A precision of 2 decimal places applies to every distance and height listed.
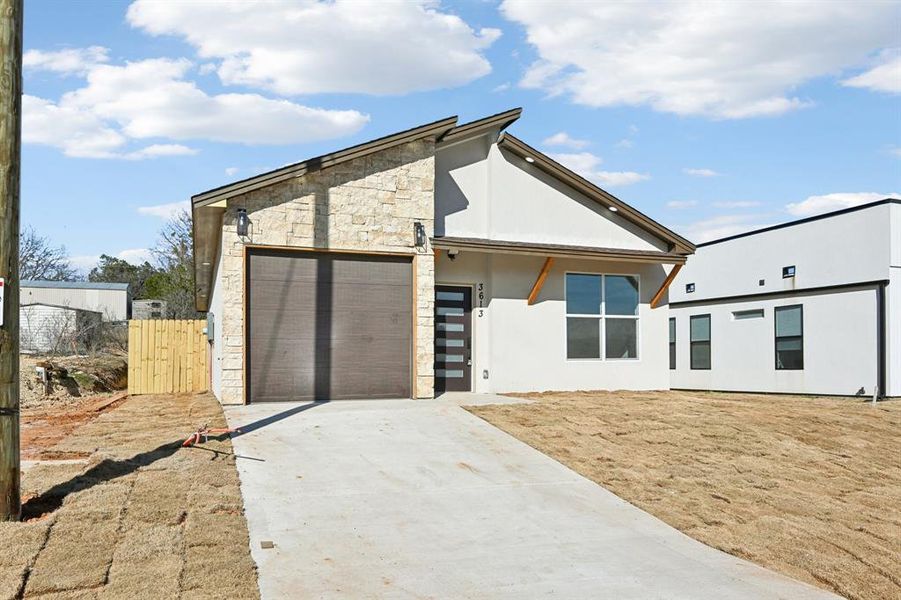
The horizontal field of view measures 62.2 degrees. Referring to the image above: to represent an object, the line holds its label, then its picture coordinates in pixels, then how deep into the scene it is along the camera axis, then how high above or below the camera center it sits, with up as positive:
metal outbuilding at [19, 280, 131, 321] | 37.66 +0.99
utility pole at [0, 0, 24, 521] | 6.17 +0.58
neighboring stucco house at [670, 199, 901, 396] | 18.44 +0.17
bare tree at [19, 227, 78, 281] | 47.81 +3.47
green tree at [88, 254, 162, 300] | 55.86 +3.37
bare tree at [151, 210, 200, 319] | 38.16 +2.16
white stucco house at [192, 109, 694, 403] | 12.38 +0.76
